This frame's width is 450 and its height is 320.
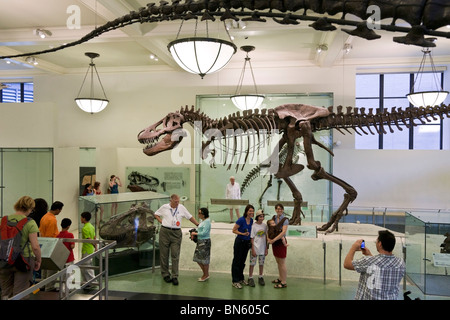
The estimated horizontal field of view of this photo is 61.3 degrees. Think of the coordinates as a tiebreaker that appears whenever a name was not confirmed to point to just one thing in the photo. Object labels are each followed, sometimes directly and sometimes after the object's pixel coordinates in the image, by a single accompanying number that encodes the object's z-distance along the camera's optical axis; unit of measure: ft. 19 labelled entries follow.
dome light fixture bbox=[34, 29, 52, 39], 25.21
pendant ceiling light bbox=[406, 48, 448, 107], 26.35
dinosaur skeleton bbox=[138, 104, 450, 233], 20.59
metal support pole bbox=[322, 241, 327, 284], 19.15
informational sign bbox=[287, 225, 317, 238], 19.61
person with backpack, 11.49
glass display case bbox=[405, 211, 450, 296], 15.42
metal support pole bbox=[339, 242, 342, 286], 18.99
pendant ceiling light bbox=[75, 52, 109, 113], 33.32
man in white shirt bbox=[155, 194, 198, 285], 19.07
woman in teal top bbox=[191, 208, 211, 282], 18.79
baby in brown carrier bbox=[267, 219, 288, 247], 18.04
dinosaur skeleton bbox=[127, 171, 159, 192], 35.27
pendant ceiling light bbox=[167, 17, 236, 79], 13.26
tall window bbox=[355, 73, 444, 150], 35.13
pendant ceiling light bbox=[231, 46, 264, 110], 29.38
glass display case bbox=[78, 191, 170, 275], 19.36
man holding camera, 9.56
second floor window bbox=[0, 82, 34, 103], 41.93
